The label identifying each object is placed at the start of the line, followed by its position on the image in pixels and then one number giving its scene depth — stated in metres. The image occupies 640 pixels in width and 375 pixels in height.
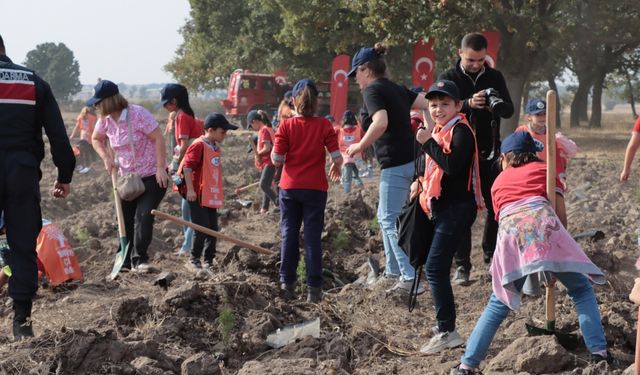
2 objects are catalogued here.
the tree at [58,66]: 87.97
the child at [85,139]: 19.14
